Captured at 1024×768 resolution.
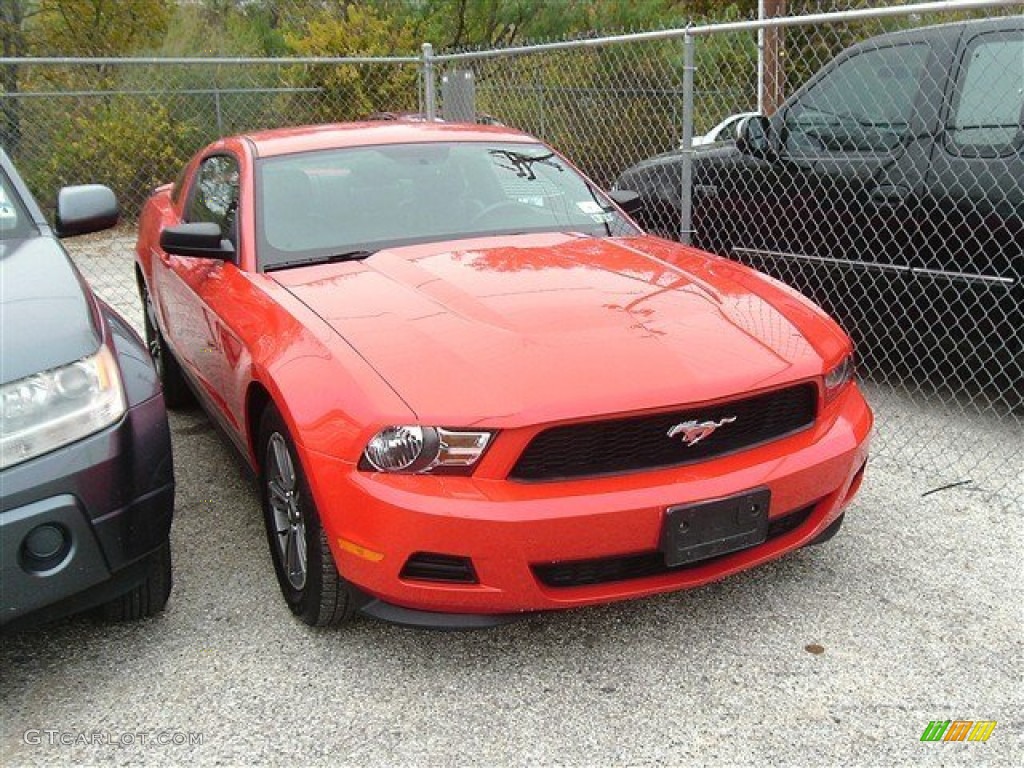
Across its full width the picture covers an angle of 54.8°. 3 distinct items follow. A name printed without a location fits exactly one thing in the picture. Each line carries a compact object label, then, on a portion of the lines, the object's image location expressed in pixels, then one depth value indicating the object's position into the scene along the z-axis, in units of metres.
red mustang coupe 2.57
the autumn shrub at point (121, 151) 11.03
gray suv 2.40
